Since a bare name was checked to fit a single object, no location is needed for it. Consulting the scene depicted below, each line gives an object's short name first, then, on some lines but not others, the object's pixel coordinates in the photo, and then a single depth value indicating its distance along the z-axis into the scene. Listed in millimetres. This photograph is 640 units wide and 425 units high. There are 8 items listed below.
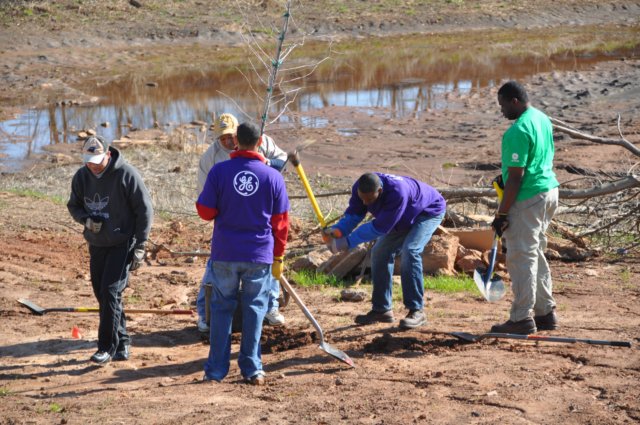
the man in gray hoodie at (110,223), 12290
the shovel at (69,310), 14840
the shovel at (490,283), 13491
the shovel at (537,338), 12214
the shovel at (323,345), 11957
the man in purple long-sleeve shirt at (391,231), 12463
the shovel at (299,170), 12916
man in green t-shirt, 11995
